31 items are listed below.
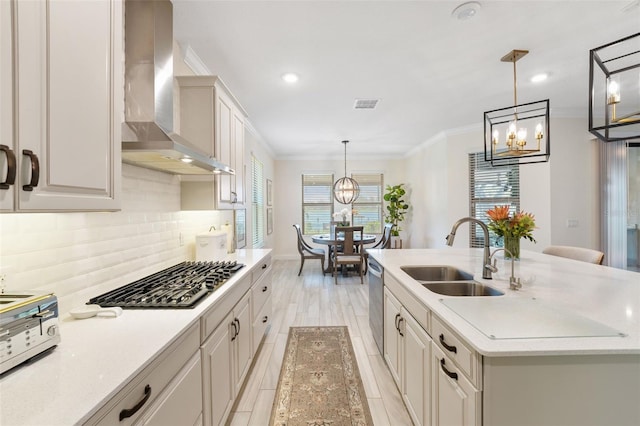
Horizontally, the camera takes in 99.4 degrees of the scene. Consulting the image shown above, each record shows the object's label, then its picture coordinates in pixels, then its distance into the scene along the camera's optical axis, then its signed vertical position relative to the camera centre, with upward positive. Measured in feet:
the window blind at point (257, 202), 16.47 +0.71
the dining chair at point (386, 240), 18.61 -1.92
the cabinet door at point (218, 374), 4.54 -2.94
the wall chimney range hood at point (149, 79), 5.21 +2.83
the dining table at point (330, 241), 17.40 -1.85
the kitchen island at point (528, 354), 3.07 -1.75
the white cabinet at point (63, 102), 2.52 +1.23
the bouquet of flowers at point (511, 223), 6.95 -0.28
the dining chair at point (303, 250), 18.52 -2.68
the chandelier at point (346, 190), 20.48 +1.73
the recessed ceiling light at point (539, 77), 10.16 +5.12
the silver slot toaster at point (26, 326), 2.56 -1.14
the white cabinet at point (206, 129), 7.46 +2.40
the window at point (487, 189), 15.78 +1.41
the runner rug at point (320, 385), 5.97 -4.47
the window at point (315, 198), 24.53 +1.36
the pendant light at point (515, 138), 7.97 +2.27
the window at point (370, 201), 24.66 +1.07
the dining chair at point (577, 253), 7.69 -1.31
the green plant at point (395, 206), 22.59 +0.56
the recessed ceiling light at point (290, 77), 9.75 +5.00
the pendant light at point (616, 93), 3.93 +4.98
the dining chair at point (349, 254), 16.70 -2.59
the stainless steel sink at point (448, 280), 5.75 -1.62
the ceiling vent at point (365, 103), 12.32 +5.12
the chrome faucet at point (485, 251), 5.78 -0.83
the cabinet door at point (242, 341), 6.06 -3.08
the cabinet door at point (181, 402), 3.18 -2.47
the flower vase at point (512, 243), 7.06 -0.82
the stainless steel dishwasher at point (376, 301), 7.87 -2.75
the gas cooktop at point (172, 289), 4.41 -1.42
